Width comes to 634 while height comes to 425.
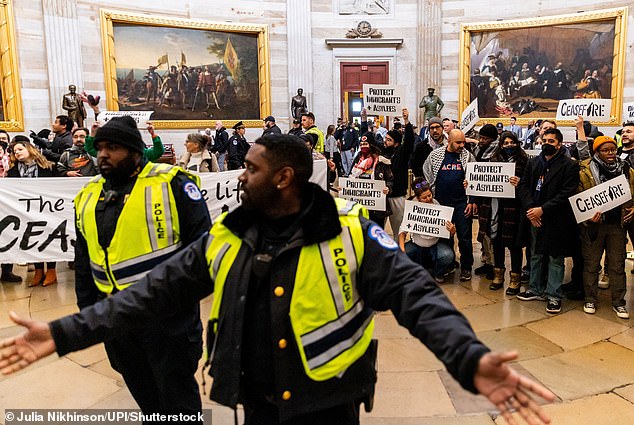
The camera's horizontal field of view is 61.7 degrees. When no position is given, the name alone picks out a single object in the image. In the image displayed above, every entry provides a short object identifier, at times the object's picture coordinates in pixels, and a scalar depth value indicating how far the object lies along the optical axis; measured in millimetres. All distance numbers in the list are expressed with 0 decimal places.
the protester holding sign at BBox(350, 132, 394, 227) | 7367
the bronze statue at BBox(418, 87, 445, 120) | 17422
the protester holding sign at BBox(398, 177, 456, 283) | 6855
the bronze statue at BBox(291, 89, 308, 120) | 18047
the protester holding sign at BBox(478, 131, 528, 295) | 6391
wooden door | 19469
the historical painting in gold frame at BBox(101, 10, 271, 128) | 16172
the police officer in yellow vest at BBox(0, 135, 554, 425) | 1932
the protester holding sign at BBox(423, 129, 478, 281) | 6949
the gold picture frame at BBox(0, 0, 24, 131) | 13961
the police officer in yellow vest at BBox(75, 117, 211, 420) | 2889
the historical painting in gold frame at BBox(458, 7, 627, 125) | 16562
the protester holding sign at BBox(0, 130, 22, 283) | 7234
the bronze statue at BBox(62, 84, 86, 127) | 13867
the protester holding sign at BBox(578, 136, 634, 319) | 5621
